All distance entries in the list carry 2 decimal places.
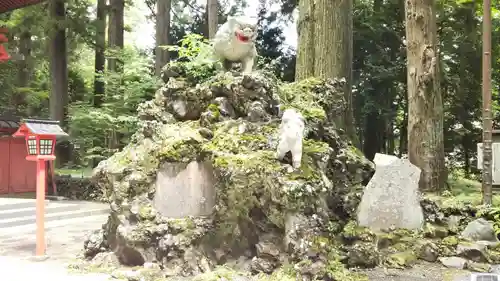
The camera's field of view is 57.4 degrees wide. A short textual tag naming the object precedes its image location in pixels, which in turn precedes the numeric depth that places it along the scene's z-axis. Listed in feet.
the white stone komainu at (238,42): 22.94
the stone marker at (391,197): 22.72
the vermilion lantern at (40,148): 23.00
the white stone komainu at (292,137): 18.65
